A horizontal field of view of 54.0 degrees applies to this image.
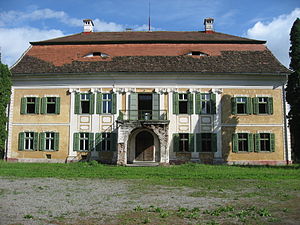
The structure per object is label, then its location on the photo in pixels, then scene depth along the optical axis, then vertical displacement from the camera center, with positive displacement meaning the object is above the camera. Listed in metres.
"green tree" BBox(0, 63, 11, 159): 20.47 +2.93
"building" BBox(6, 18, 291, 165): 21.69 +2.33
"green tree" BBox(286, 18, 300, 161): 19.77 +3.39
